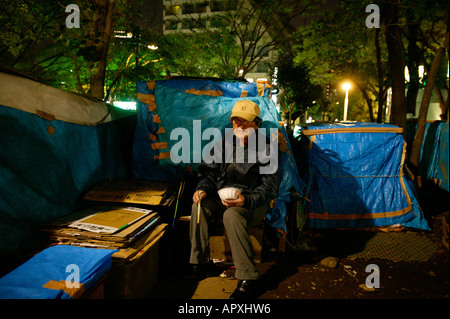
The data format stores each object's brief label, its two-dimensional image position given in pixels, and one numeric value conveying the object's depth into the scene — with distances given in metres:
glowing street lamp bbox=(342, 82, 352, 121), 11.14
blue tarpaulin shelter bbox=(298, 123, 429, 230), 4.52
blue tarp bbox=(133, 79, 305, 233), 4.16
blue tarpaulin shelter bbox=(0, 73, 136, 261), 2.33
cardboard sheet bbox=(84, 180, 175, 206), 3.30
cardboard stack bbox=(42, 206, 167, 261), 2.45
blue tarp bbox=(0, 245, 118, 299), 1.62
